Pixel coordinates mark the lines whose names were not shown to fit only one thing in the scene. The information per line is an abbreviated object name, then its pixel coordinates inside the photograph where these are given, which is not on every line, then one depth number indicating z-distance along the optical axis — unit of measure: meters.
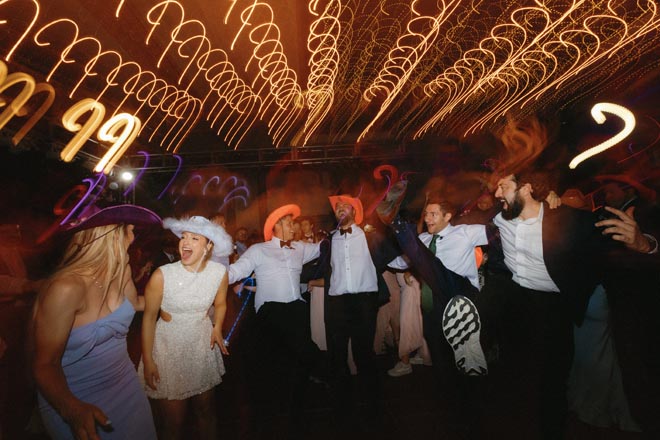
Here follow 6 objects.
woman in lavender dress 1.62
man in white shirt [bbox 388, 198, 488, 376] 2.91
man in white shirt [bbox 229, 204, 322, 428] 3.43
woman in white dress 2.47
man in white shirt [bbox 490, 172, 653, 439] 2.64
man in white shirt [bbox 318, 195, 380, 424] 3.58
